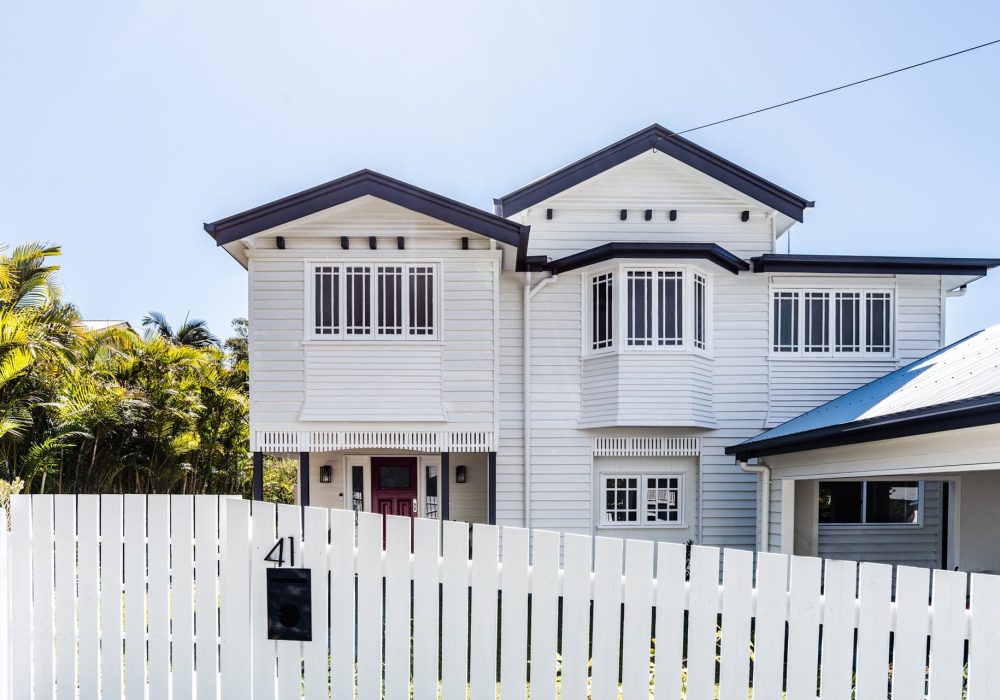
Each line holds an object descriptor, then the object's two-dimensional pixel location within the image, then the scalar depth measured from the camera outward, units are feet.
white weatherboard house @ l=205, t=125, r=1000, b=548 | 31.53
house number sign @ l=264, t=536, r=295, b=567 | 12.03
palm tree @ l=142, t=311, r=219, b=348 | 83.35
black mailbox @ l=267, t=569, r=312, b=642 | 11.96
